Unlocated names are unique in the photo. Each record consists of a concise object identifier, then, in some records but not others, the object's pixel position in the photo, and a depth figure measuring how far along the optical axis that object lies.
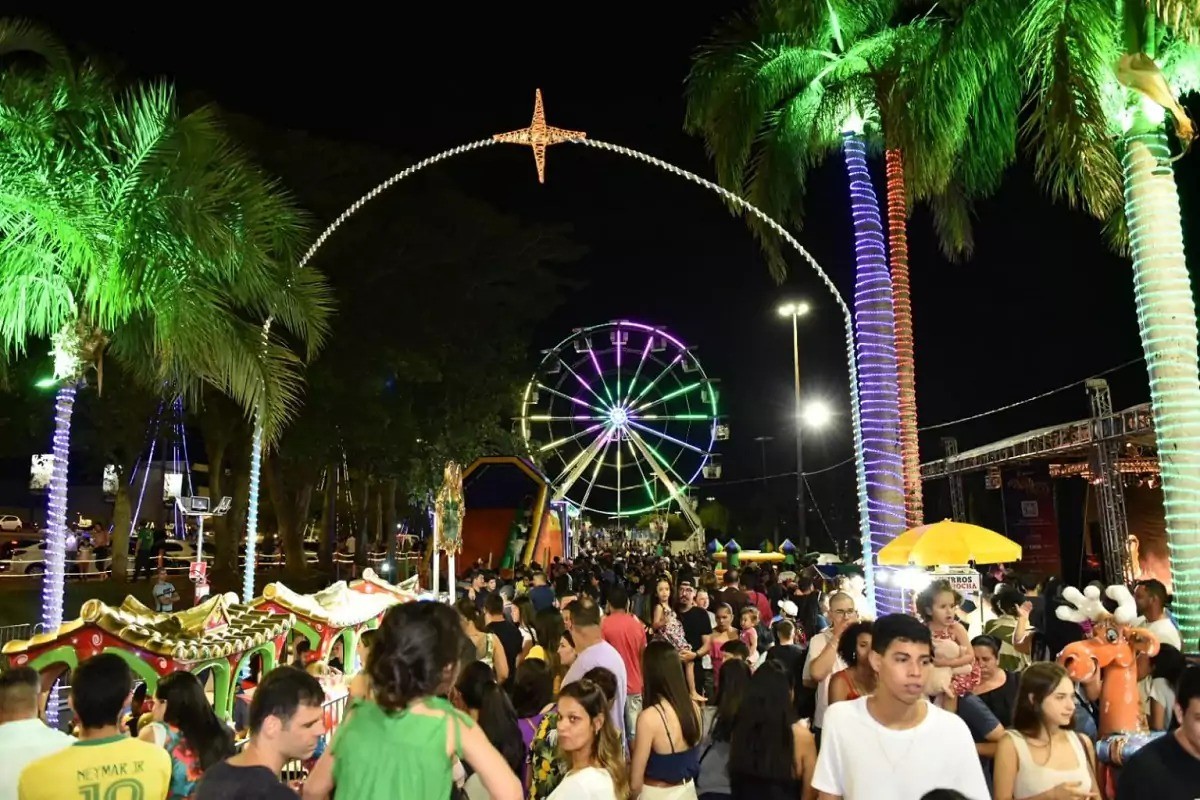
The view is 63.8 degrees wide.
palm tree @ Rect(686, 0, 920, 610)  13.81
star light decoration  15.61
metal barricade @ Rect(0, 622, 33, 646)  15.41
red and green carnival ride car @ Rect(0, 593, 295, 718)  8.08
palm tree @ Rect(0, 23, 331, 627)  9.95
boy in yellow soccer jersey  3.63
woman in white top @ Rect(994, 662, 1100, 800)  4.00
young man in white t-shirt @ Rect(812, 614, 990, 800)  3.47
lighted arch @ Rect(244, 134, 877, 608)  13.60
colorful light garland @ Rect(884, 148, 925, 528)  15.41
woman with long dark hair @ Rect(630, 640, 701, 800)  4.76
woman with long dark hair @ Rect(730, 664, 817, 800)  4.66
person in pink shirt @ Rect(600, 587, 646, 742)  7.77
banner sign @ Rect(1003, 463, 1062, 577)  27.98
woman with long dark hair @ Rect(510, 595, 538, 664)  9.32
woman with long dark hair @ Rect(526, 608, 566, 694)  7.84
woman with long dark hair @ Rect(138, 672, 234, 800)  4.62
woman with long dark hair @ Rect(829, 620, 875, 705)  5.34
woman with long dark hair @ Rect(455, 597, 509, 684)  7.95
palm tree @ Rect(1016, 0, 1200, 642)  9.34
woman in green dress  3.02
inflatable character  5.66
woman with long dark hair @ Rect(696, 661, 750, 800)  5.20
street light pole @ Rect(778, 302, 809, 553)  26.59
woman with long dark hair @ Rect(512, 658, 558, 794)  5.94
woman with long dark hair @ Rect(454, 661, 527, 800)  5.28
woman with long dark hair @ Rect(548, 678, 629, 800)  4.17
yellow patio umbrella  11.03
